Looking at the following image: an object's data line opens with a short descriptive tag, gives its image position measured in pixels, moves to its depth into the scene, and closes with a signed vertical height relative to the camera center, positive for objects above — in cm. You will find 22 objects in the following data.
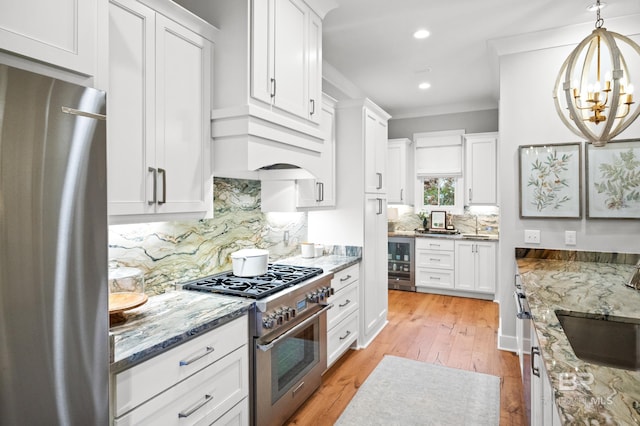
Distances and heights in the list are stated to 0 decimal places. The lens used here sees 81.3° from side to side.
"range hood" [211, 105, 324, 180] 198 +42
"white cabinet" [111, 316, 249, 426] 136 -71
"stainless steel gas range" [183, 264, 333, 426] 201 -71
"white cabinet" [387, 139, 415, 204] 594 +70
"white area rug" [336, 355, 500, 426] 243 -133
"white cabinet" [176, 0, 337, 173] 200 +76
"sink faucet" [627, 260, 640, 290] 211 -39
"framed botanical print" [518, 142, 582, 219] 307 +27
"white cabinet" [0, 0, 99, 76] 99 +53
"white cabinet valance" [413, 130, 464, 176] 571 +95
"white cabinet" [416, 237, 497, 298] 513 -75
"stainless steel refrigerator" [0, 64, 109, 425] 86 -10
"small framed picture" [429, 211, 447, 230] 580 -10
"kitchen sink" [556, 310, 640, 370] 162 -56
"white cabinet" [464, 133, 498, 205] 532 +66
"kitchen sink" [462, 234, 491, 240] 520 -32
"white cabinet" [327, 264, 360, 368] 301 -86
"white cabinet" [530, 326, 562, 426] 109 -63
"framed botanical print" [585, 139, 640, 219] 288 +26
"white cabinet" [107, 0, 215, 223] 158 +47
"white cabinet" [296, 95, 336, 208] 296 +27
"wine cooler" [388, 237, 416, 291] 565 -76
